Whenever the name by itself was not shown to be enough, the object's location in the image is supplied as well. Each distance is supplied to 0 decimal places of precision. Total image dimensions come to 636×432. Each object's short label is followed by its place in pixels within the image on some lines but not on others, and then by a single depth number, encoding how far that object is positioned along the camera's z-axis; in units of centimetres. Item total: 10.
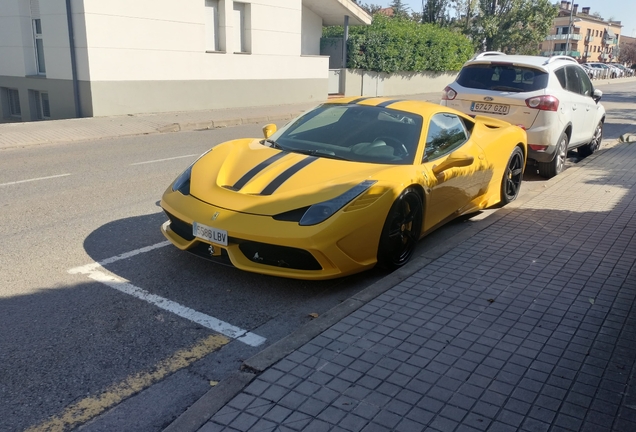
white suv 895
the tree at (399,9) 4984
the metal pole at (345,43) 2494
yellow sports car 459
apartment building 10131
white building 1532
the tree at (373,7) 5522
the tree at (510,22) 3909
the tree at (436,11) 3992
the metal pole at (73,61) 1488
